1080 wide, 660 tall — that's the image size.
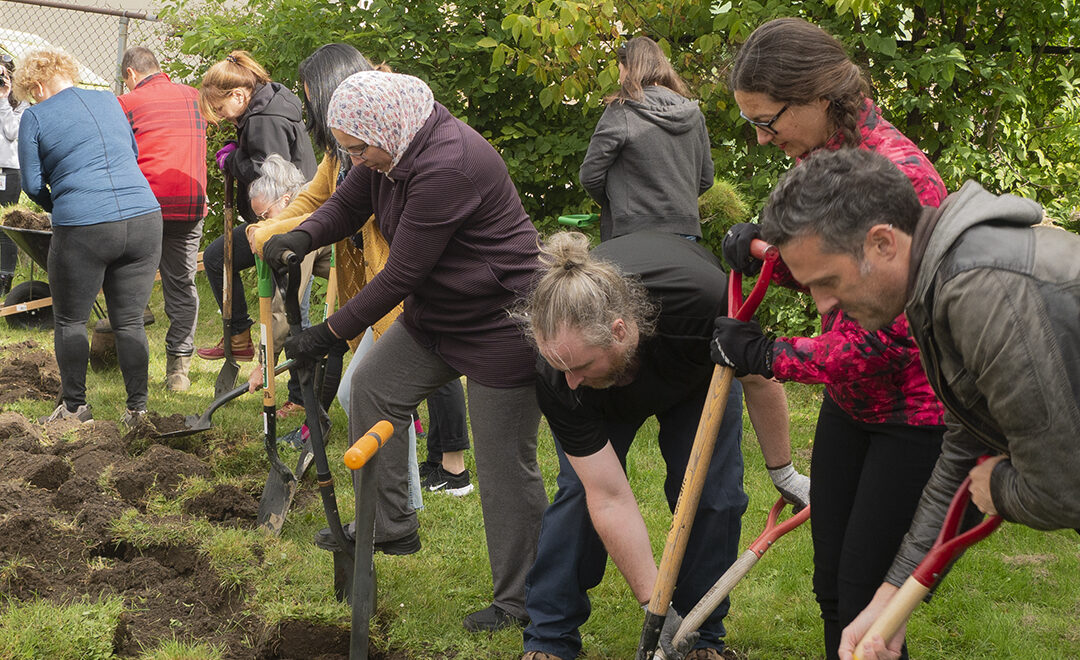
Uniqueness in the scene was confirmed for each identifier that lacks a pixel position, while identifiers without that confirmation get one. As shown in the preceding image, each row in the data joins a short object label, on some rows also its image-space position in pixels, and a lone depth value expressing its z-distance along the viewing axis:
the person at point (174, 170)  6.03
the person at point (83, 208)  4.99
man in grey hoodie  1.59
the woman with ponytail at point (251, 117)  5.14
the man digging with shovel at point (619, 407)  2.43
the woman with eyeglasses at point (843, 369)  2.19
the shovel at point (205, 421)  5.08
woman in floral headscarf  3.00
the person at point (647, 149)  4.83
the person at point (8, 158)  8.38
